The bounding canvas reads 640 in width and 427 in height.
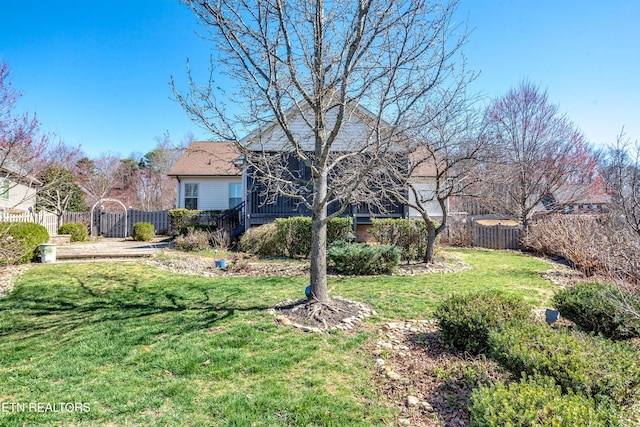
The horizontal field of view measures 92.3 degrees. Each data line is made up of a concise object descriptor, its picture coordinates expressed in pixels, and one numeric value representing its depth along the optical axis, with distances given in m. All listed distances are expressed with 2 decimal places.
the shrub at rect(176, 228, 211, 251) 11.86
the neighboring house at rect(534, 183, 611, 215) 16.98
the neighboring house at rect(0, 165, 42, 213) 16.70
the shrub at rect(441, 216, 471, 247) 15.80
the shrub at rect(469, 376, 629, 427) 1.97
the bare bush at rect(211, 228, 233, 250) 12.51
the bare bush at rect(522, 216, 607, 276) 8.88
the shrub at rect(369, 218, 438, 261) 10.70
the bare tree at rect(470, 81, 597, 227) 15.92
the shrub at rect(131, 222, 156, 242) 16.17
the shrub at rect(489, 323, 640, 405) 2.41
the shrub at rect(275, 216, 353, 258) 11.11
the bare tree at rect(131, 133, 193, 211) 32.28
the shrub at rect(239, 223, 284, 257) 11.46
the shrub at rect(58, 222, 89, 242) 15.42
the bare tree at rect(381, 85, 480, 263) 8.66
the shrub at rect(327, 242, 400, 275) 8.50
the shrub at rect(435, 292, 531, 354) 3.74
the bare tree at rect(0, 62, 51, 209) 8.99
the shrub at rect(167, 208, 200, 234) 15.76
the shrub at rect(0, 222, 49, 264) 8.51
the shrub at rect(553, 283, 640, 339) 3.92
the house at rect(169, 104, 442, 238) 14.30
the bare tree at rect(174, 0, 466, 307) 4.47
